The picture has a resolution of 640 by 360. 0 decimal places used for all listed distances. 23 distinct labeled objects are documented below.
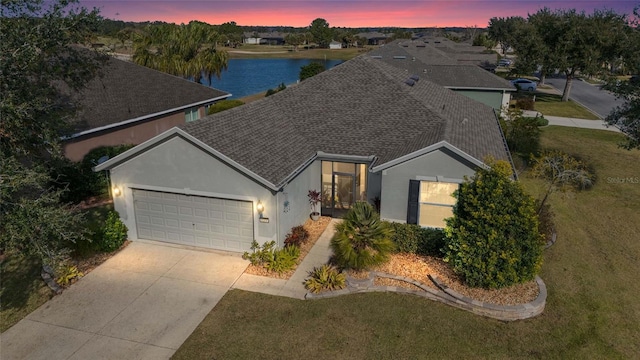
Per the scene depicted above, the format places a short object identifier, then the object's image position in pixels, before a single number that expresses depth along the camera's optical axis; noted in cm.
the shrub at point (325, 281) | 1353
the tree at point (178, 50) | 4203
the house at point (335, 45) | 17775
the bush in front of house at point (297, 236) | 1595
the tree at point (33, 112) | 995
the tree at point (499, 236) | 1273
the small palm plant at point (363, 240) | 1373
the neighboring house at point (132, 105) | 2326
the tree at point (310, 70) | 5422
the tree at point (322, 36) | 17810
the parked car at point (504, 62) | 8961
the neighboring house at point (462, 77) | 3653
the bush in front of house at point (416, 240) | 1515
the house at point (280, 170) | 1513
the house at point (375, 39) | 18550
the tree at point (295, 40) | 17912
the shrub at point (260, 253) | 1498
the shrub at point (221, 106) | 3766
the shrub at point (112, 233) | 1584
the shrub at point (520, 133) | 2788
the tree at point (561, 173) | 1825
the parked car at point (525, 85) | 5680
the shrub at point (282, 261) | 1461
